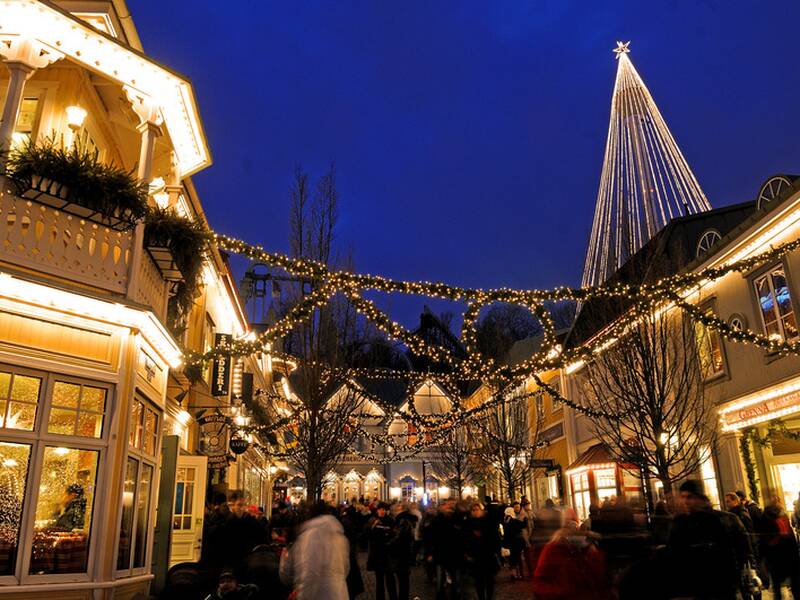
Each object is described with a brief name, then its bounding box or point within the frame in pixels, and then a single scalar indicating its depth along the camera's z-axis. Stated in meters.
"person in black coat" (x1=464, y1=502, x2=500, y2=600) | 10.91
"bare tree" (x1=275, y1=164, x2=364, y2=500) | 17.19
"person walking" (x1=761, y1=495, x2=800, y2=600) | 9.81
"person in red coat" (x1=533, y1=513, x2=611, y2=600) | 5.51
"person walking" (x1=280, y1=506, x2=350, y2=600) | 6.48
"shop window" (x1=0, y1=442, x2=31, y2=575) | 7.16
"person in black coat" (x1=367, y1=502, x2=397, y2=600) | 12.09
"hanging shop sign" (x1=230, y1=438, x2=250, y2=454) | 17.47
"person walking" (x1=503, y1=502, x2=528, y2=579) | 16.11
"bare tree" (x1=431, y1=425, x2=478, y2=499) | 33.47
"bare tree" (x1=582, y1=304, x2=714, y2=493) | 15.13
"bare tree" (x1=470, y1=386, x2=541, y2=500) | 26.53
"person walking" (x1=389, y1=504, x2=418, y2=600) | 11.87
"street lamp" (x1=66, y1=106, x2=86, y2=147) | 9.71
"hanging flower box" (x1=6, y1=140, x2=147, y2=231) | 7.56
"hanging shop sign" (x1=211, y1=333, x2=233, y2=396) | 16.48
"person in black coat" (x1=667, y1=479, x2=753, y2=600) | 5.17
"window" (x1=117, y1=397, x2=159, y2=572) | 8.70
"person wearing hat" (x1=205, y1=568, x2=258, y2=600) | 6.53
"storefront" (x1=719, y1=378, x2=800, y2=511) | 13.97
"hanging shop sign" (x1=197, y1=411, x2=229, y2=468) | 16.78
